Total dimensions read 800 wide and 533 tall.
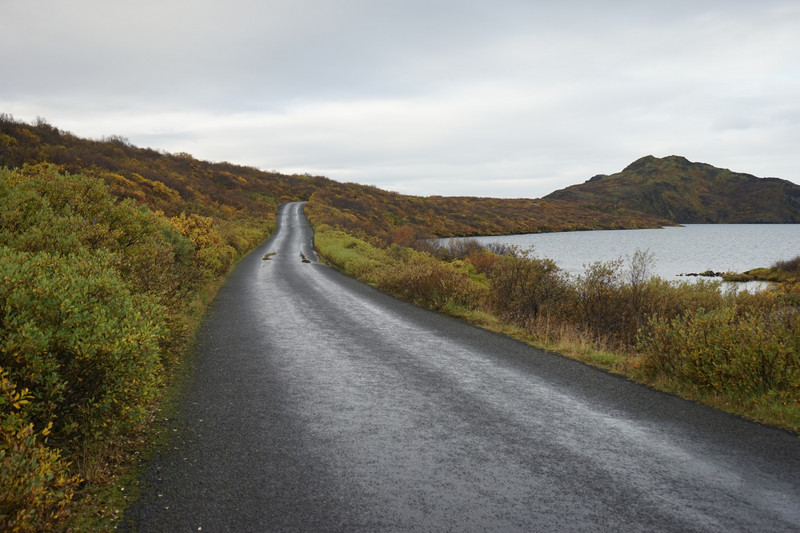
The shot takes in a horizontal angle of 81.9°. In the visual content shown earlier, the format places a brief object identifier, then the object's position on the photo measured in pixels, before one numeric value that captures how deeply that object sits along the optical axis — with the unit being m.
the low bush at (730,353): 6.79
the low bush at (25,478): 3.11
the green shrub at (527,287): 15.48
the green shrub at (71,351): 4.30
